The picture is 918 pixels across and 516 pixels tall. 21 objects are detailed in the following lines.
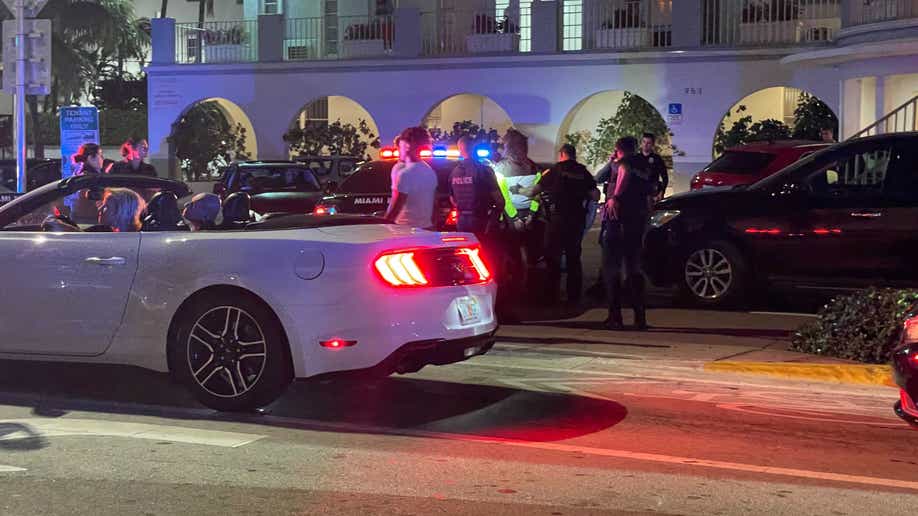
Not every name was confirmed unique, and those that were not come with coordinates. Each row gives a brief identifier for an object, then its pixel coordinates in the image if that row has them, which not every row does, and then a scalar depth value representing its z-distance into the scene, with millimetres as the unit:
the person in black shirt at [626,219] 11344
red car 17781
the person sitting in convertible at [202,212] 8430
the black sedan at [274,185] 19438
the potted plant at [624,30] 27750
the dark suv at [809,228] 12461
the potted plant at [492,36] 29078
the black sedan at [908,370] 6672
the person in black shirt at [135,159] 14297
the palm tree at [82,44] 39625
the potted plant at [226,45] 32156
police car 14258
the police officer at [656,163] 15047
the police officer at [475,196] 11852
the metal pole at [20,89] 18000
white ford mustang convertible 7484
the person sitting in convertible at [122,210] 8648
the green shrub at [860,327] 9672
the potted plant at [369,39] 30641
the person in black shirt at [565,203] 13172
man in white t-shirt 10555
